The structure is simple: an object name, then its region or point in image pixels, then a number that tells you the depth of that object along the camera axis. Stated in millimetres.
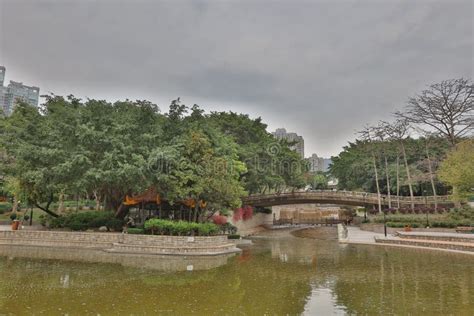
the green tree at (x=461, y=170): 25812
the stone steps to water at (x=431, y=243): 20266
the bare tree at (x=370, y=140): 38975
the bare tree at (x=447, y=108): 31094
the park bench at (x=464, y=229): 26130
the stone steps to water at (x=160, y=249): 19891
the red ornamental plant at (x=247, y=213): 41381
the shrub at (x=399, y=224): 30739
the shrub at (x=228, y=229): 29797
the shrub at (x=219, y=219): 32022
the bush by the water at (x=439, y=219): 28484
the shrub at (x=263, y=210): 49156
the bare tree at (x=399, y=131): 36844
